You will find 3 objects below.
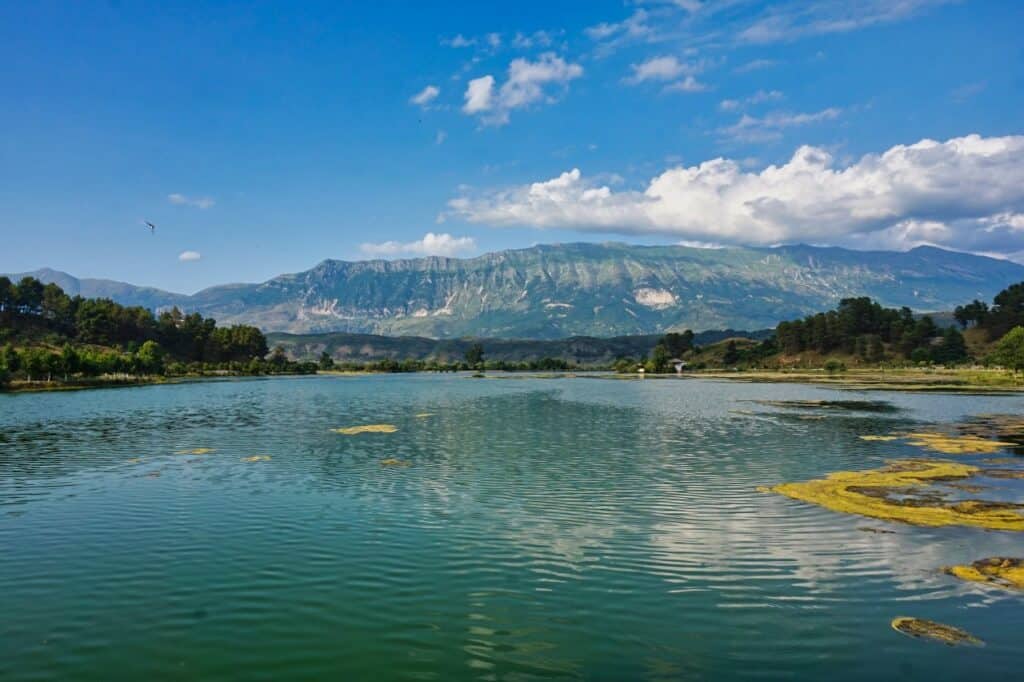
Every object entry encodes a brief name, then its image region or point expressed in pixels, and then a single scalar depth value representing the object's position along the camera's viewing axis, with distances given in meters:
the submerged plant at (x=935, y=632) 19.84
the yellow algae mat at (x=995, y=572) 25.23
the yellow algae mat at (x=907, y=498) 35.09
